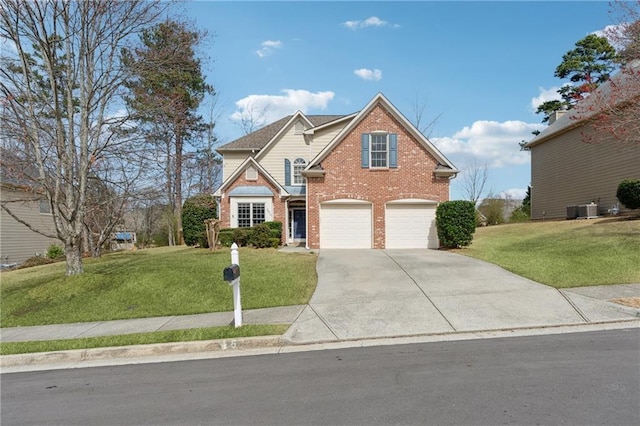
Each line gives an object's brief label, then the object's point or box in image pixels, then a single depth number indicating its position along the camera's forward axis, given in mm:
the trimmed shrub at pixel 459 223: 16625
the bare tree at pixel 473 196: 45594
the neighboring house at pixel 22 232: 23844
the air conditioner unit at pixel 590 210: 22562
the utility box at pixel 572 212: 23673
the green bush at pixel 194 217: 24109
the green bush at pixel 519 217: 32812
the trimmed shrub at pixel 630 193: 18844
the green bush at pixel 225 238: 20906
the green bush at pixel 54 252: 22922
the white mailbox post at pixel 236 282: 7523
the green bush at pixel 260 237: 20094
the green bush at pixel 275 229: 20469
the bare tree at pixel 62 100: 11320
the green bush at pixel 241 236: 20784
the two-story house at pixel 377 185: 18859
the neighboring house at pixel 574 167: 21328
